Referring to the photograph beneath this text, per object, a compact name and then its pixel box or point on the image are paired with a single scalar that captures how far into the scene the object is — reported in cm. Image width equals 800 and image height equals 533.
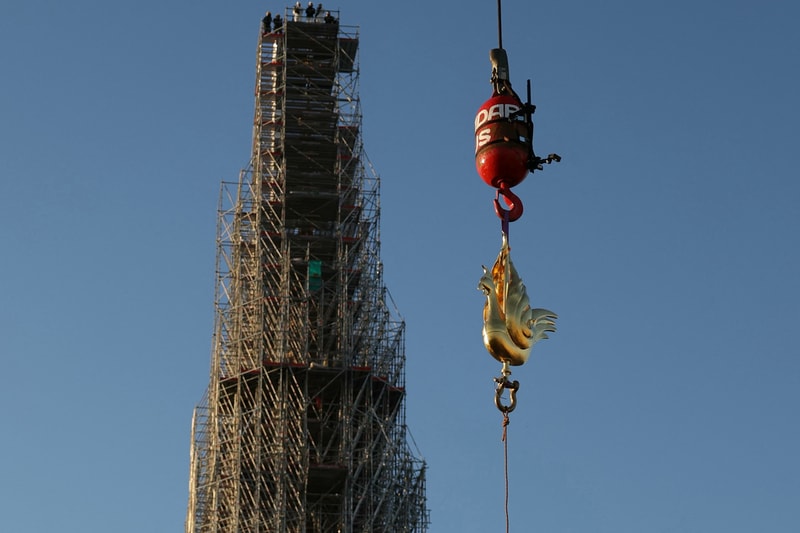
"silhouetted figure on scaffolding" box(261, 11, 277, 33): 8988
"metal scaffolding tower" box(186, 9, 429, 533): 7831
